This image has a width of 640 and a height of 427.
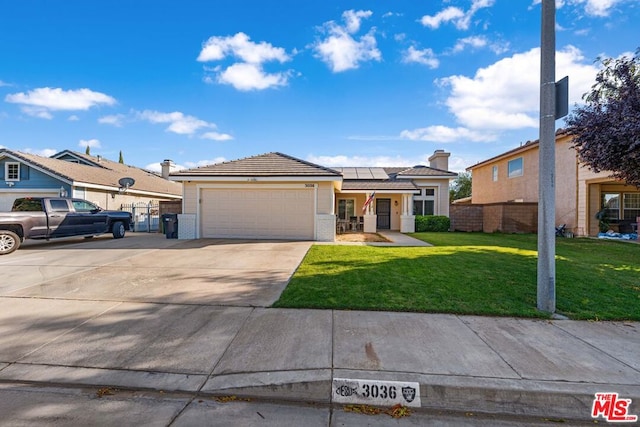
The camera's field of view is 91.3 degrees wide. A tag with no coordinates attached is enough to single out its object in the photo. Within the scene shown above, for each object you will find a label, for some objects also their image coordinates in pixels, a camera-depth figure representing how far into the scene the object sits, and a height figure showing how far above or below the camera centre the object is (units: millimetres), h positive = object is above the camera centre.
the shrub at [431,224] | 18297 -609
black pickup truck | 10117 -329
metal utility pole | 4684 +787
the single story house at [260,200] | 13133 +551
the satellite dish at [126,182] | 18922 +1826
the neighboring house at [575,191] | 15656 +1272
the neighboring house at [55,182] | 16812 +1667
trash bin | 13631 -559
